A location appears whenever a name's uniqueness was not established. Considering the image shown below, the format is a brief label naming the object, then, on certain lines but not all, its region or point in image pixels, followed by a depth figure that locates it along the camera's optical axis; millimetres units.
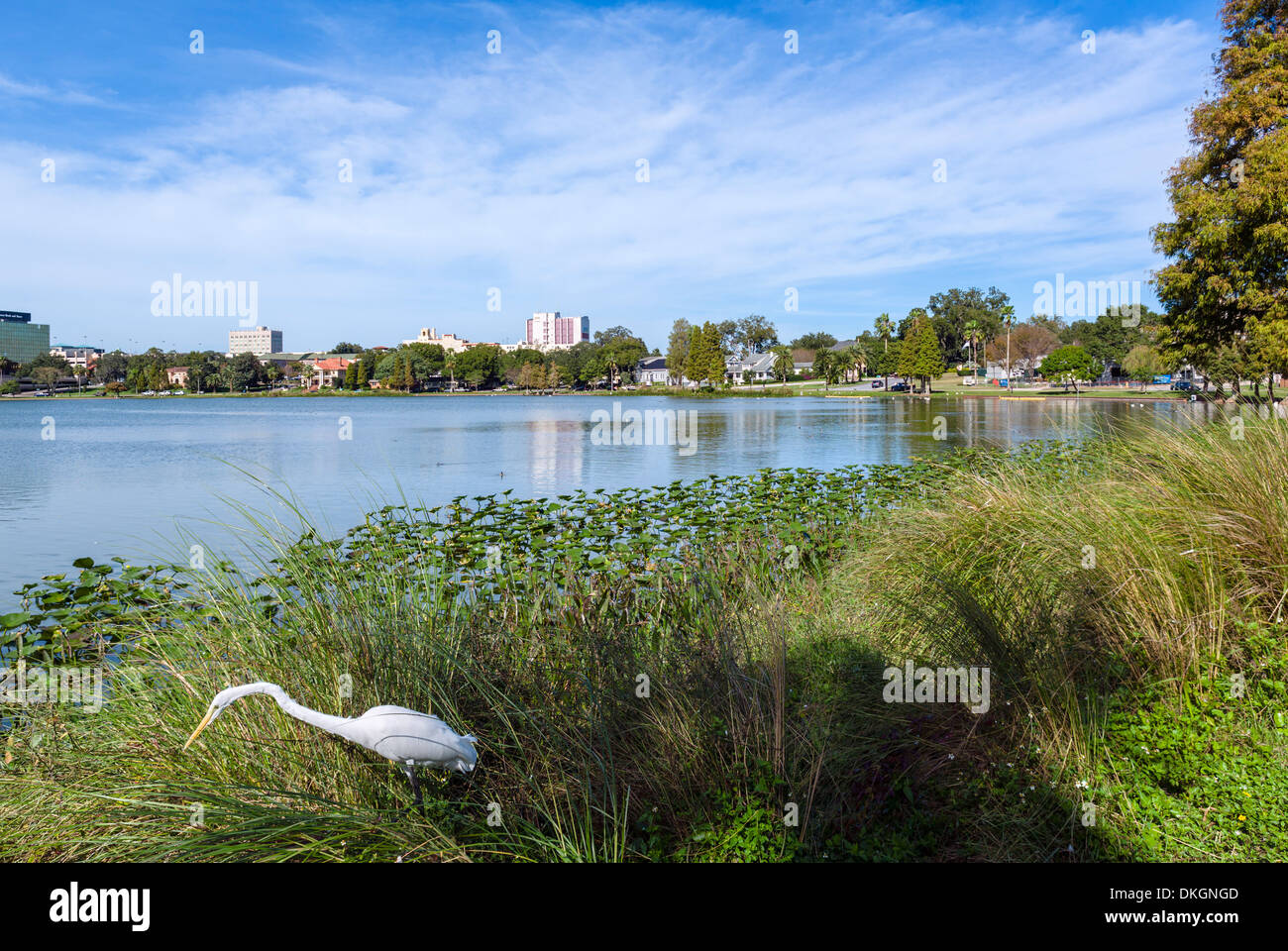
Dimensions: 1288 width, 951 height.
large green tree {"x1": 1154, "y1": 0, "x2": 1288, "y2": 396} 17359
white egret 2807
